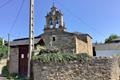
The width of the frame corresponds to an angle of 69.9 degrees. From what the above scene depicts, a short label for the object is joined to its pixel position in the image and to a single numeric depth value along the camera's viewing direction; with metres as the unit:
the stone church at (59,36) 12.32
